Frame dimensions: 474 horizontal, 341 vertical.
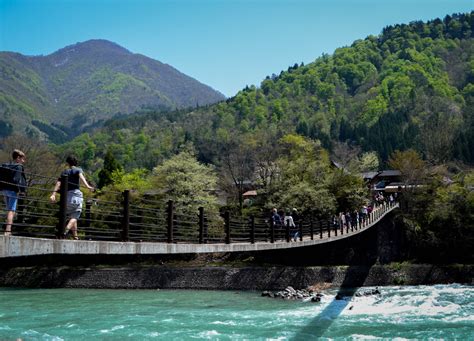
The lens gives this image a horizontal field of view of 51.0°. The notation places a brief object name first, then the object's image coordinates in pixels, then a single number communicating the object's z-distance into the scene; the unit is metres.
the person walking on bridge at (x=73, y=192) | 7.01
